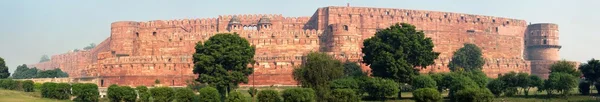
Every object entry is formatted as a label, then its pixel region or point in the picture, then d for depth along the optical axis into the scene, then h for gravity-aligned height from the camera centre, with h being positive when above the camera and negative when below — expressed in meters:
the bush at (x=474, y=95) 34.78 -1.92
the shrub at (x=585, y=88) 40.81 -1.87
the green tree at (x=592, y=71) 40.50 -0.89
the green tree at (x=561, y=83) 38.59 -1.48
